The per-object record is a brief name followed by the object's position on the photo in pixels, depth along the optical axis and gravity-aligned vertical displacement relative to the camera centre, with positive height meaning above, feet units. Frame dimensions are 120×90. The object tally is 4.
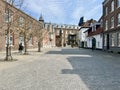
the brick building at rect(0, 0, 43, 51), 26.36 +6.32
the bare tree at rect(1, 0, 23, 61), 24.61 +8.51
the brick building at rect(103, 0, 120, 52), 43.97 +10.48
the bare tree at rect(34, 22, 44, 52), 49.22 +6.14
